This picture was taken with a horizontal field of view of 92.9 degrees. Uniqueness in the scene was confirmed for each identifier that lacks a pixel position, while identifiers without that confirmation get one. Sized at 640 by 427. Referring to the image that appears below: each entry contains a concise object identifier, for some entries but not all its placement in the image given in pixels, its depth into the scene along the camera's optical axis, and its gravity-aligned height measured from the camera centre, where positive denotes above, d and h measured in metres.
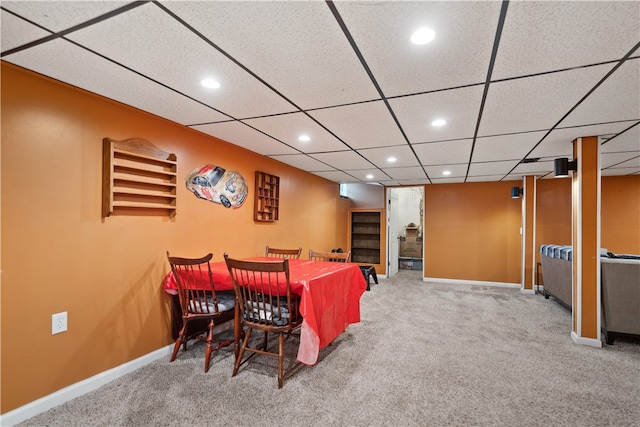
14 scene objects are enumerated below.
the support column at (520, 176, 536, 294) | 5.54 -0.26
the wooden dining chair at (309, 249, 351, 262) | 3.51 -0.46
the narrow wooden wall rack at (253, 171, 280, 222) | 3.88 +0.25
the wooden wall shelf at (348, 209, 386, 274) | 7.32 -0.46
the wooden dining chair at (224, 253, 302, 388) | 2.22 -0.69
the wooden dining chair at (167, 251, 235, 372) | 2.43 -0.71
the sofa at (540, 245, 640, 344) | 3.03 -0.79
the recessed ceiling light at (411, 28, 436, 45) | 1.40 +0.86
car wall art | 3.04 +0.33
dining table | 2.24 -0.67
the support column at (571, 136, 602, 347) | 3.06 -0.23
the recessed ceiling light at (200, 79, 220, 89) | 1.95 +0.86
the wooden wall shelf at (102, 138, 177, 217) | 2.26 +0.30
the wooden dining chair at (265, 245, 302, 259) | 3.64 -0.44
